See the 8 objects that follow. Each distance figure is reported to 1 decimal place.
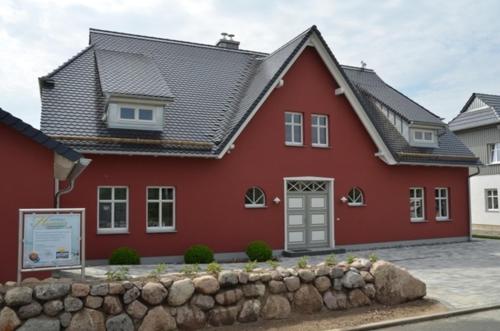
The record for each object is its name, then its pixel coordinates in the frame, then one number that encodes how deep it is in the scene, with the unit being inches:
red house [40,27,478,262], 580.7
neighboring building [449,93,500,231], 1091.3
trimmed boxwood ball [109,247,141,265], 544.1
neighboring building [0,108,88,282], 362.0
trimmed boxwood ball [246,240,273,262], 607.5
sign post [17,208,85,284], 297.1
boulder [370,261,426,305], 365.7
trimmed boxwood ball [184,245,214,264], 575.5
